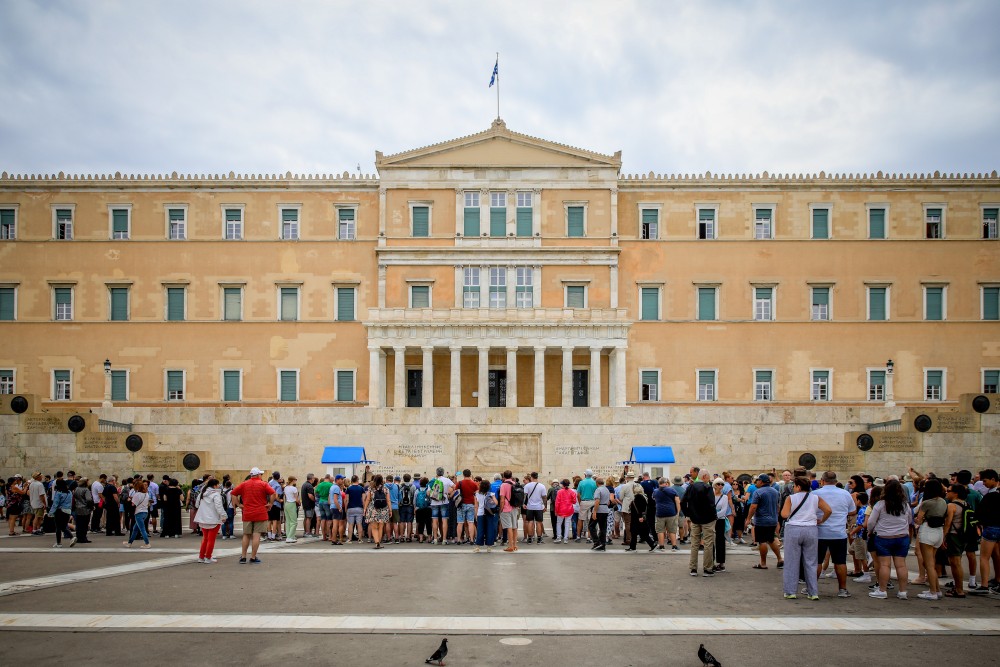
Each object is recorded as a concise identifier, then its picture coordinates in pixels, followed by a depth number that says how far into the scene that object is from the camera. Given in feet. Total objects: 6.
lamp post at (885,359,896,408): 130.31
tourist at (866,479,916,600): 40.45
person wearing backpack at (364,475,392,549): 61.52
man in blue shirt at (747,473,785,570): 49.34
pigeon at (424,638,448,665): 27.63
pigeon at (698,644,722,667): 26.96
